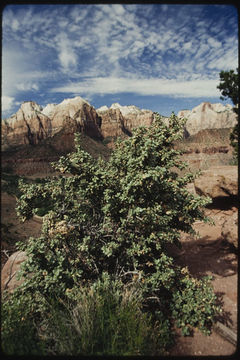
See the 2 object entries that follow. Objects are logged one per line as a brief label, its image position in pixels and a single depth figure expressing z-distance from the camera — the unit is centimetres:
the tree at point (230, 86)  1094
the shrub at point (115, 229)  369
